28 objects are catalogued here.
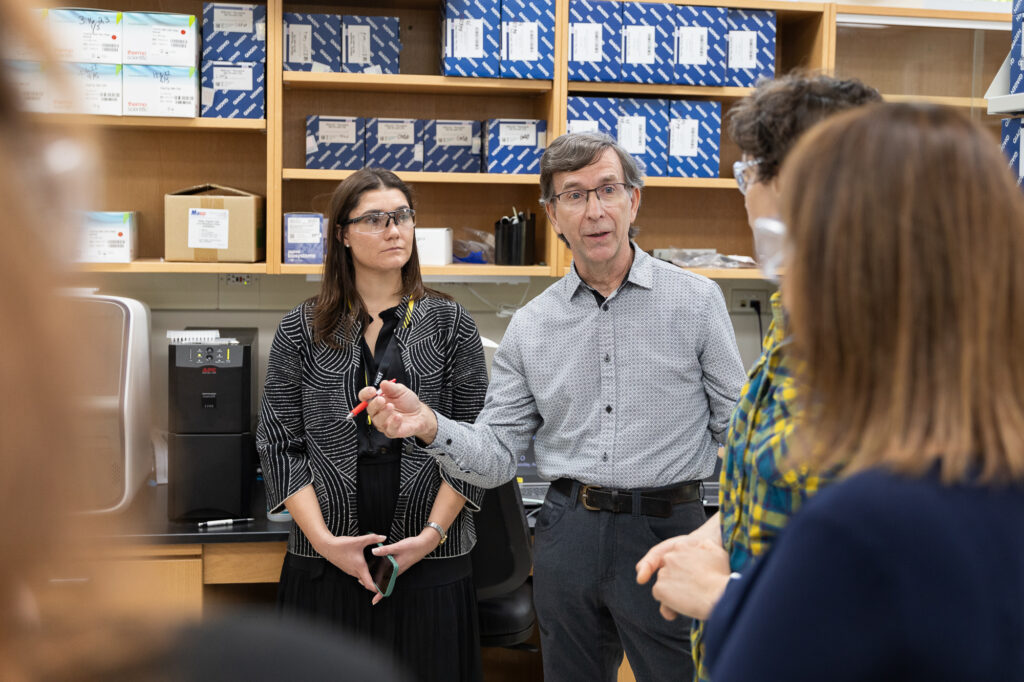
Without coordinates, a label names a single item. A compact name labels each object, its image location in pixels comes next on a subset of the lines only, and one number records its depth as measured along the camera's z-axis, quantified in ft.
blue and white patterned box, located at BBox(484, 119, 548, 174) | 10.18
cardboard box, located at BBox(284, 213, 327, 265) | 9.73
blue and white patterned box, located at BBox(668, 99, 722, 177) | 10.27
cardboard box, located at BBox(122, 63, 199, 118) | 9.38
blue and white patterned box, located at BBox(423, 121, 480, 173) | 10.36
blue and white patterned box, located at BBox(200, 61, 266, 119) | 9.68
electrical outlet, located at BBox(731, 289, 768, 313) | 11.71
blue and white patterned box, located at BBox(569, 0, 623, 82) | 9.97
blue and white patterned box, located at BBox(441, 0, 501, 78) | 9.73
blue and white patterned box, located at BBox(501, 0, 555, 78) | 9.80
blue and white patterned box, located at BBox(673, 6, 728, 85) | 10.12
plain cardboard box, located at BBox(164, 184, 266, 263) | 9.57
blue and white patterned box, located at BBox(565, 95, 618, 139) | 10.07
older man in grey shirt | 6.57
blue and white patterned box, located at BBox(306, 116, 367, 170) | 10.14
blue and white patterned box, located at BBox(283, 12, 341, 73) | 9.78
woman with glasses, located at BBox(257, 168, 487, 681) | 7.50
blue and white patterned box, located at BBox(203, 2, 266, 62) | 9.59
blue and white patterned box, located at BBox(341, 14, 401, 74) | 9.87
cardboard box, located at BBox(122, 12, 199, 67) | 9.28
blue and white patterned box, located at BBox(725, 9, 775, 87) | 10.28
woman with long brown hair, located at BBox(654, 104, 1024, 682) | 2.44
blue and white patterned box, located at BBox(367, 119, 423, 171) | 10.16
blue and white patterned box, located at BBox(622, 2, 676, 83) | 10.03
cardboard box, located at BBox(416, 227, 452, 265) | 9.97
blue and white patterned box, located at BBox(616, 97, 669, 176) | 10.14
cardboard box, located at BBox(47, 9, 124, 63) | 9.17
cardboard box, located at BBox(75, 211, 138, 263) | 9.65
